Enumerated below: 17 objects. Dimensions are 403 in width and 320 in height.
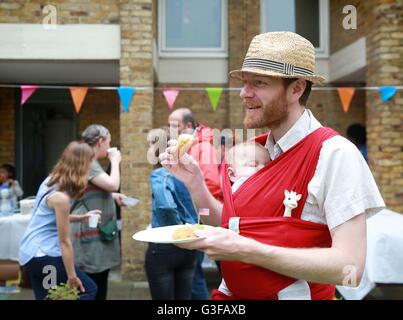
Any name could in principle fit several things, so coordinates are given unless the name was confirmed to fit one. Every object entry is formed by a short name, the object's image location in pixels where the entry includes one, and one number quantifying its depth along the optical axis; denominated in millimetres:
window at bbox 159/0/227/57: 6363
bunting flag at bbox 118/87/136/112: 5213
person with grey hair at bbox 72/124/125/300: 3273
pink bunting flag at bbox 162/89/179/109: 5375
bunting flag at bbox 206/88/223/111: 5269
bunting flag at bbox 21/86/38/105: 6651
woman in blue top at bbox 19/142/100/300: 2920
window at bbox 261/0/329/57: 5023
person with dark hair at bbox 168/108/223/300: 2081
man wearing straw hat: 1209
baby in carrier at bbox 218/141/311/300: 1320
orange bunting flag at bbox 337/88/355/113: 5479
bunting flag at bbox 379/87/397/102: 4965
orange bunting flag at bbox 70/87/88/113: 5312
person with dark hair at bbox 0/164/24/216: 5363
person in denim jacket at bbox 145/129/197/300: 3031
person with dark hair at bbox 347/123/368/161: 5621
